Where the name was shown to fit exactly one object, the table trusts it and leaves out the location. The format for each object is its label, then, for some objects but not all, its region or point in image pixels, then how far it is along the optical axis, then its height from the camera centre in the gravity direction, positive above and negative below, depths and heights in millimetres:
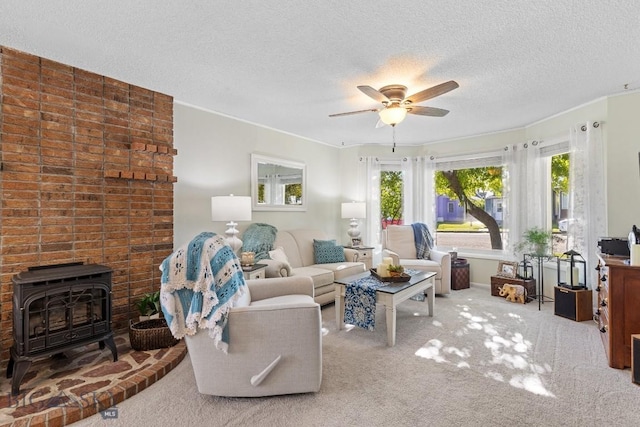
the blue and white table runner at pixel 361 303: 3033 -841
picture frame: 4621 -791
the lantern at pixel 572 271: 3643 -687
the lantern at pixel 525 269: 4453 -782
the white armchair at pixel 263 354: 2008 -870
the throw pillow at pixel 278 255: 3828 -478
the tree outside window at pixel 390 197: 6088 +327
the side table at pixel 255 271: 3328 -590
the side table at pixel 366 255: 4984 -621
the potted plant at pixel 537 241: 4109 -341
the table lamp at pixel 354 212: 5348 +41
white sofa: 3691 -649
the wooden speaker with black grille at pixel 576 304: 3525 -987
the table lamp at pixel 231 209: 3537 +63
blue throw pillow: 4596 -530
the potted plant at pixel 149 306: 2936 -821
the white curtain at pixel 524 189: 4570 +358
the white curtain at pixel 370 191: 5883 +424
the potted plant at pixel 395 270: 3330 -575
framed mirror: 4582 +462
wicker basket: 2650 -1002
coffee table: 2924 -770
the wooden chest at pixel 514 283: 4352 -957
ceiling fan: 2984 +1015
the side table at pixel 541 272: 4070 -752
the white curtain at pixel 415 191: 5793 +425
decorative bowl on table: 3254 -637
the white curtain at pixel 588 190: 3617 +270
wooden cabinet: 2471 -741
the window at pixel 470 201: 5324 +219
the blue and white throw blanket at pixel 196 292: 1932 -472
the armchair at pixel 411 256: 4527 -605
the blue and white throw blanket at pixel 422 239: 4973 -393
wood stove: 2119 -681
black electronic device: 3049 -307
